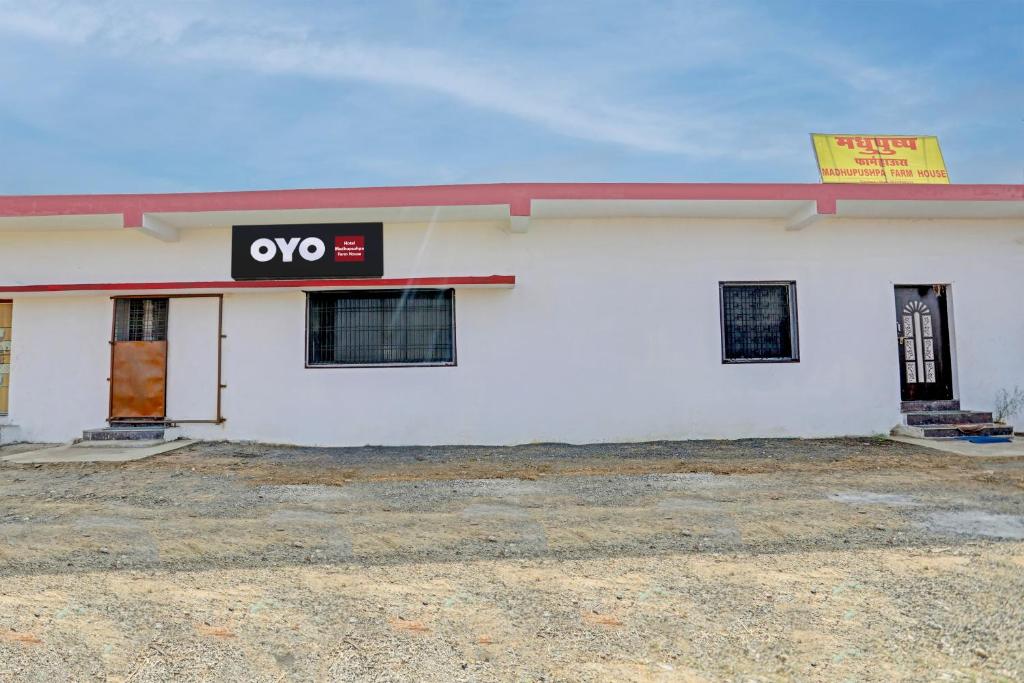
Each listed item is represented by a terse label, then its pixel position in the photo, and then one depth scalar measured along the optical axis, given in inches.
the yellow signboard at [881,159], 397.7
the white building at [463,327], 324.8
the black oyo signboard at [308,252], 324.8
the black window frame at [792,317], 330.6
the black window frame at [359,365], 325.4
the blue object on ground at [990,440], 305.4
